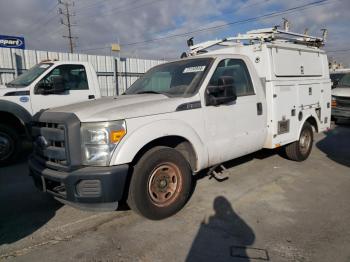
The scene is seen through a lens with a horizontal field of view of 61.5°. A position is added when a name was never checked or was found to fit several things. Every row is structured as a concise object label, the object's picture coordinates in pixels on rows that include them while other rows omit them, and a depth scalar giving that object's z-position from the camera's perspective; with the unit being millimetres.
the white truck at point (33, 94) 6395
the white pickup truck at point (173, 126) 3178
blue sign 10578
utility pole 45384
